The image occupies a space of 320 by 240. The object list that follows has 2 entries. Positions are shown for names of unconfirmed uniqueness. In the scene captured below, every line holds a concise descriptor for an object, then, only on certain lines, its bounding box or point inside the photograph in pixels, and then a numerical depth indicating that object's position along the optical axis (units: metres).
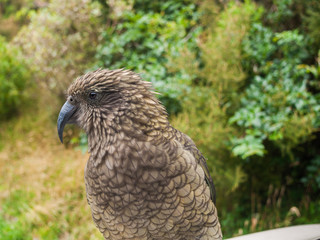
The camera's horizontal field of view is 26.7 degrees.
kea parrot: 0.64
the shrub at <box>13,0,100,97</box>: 1.43
